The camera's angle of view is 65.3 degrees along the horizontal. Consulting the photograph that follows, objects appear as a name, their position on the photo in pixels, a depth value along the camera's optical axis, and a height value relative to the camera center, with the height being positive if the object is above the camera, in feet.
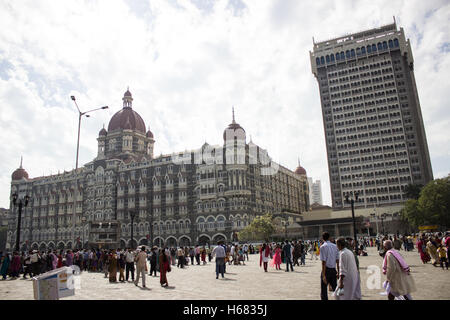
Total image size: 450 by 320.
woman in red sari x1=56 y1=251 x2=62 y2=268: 68.01 -3.01
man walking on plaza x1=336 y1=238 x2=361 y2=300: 24.95 -3.06
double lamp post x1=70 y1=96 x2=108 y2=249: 90.38 +33.38
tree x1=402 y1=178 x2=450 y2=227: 167.02 +11.93
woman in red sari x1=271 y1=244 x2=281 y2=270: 70.59 -3.88
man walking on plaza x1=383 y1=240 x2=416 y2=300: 24.49 -3.17
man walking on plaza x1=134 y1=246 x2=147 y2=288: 48.65 -2.69
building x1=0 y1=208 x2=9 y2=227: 428.31 +40.39
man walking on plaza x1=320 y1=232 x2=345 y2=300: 29.78 -2.50
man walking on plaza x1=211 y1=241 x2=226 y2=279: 56.44 -3.03
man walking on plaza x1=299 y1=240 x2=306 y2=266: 78.59 -4.35
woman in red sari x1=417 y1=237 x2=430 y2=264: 65.98 -3.92
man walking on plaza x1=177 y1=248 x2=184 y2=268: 86.37 -3.98
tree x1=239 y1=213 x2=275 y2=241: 173.99 +3.61
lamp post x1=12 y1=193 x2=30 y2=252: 85.40 +12.08
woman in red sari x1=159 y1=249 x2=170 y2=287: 47.34 -3.37
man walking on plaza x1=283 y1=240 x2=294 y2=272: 64.44 -2.94
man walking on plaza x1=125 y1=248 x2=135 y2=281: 58.87 -2.97
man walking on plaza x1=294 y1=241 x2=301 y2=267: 75.41 -3.33
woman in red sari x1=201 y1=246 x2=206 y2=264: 104.32 -4.65
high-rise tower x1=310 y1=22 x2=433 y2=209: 289.74 +95.41
